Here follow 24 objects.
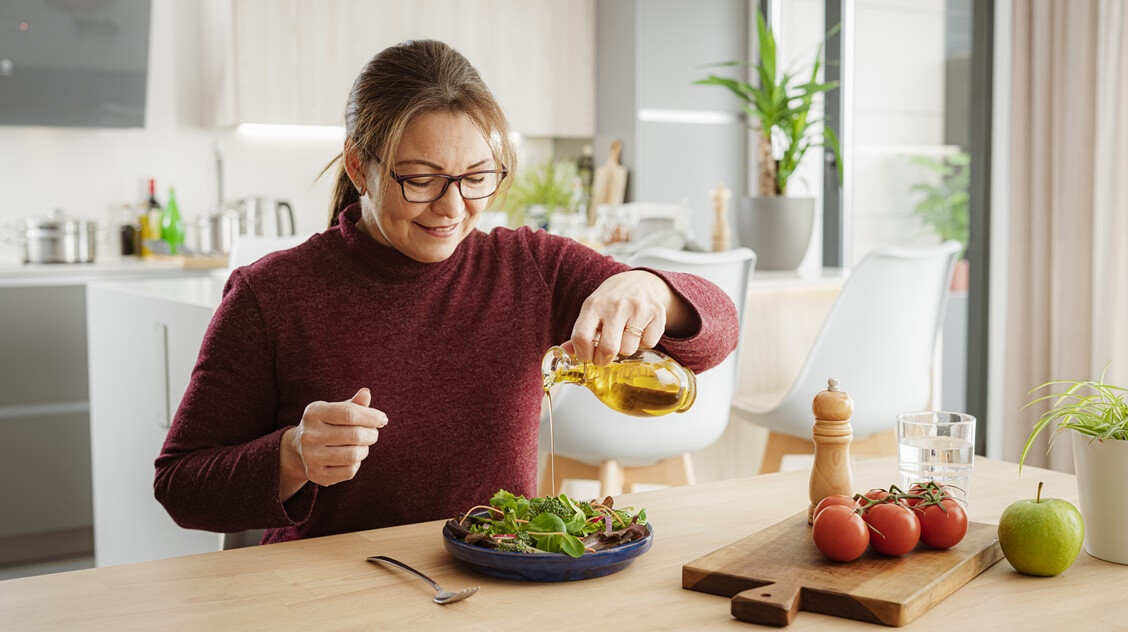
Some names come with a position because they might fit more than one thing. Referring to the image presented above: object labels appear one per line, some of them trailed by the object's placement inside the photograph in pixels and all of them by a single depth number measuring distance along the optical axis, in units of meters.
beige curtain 3.29
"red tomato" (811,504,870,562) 1.03
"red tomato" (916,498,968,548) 1.08
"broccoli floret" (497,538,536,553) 1.06
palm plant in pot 3.37
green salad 1.06
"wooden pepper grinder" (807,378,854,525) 1.23
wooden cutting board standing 5.03
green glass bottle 4.44
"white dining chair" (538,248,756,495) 2.45
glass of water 1.28
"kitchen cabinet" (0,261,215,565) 3.80
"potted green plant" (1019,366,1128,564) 1.11
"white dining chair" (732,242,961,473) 2.69
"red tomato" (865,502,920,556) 1.05
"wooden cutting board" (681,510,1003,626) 0.94
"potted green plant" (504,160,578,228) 5.07
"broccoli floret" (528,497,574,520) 1.10
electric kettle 4.57
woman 1.36
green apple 1.05
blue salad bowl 1.04
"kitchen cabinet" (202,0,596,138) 4.48
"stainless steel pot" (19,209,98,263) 3.92
